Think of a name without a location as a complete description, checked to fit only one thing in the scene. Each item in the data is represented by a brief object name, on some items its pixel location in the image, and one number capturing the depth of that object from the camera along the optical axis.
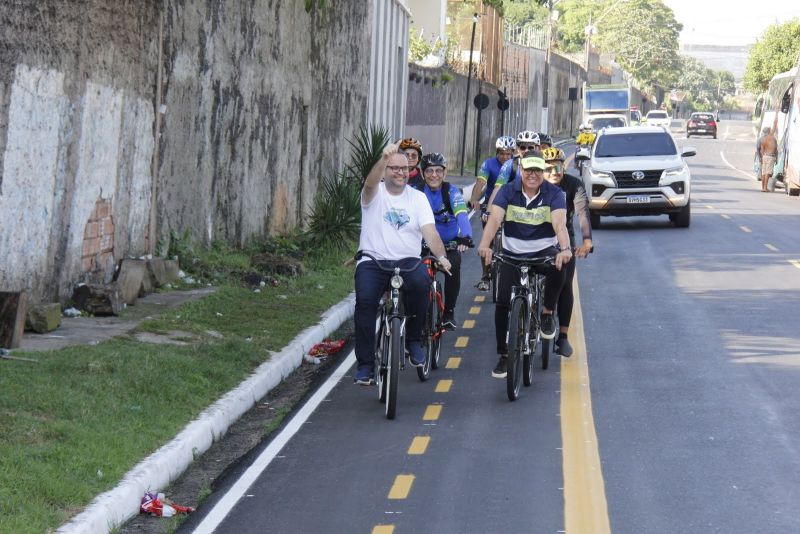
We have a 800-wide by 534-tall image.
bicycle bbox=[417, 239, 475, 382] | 11.09
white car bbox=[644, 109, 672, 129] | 86.22
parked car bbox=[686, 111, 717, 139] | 95.94
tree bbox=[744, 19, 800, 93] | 95.00
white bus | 37.69
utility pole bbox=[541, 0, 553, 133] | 82.65
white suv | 26.23
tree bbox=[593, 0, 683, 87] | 146.62
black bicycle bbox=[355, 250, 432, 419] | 9.70
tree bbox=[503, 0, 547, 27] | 131.88
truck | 69.12
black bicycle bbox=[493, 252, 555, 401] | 10.34
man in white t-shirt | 10.12
